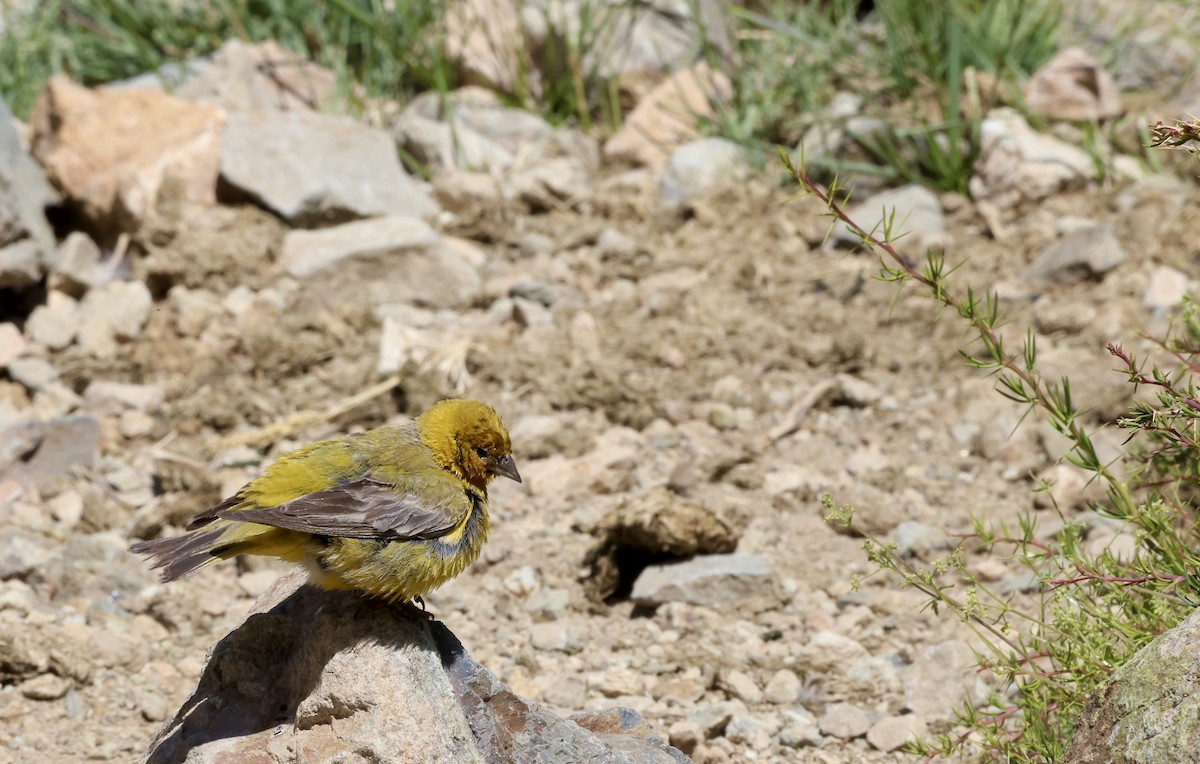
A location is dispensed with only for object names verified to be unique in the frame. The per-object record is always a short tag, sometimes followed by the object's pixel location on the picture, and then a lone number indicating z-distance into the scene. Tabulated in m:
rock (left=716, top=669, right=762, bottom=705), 4.77
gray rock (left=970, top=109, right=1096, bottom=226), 7.88
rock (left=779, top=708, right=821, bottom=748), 4.52
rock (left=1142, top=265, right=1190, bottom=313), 6.83
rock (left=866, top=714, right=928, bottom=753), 4.41
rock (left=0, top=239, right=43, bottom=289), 7.05
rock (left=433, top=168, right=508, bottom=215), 8.30
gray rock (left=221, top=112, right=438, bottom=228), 7.82
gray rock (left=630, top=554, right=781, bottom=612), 5.23
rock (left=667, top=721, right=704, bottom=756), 4.45
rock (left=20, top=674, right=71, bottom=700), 4.71
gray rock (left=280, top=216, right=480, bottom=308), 7.48
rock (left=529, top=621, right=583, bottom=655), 5.07
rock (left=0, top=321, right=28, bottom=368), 6.94
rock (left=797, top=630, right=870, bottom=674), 4.89
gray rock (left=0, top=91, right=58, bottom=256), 7.06
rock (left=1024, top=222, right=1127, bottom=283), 7.17
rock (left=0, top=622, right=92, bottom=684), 4.75
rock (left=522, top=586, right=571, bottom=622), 5.27
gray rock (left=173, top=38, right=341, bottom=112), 8.91
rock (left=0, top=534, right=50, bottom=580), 5.39
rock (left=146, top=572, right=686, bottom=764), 3.38
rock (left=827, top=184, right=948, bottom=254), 7.75
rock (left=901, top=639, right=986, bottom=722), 4.60
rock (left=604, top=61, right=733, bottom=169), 8.84
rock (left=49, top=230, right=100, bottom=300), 7.43
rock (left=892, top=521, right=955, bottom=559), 5.48
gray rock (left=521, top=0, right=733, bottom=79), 9.28
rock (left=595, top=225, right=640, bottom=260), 7.89
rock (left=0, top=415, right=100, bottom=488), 6.20
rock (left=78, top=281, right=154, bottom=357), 7.11
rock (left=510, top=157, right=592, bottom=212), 8.39
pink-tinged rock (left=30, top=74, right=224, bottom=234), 7.73
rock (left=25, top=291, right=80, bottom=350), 7.11
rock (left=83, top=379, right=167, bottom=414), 6.72
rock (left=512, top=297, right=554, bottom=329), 7.30
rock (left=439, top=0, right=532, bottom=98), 9.34
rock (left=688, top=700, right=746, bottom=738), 4.55
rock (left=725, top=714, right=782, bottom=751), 4.54
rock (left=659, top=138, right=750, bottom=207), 8.44
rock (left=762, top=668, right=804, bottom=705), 4.75
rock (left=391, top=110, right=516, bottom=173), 8.73
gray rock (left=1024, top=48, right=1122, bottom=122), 8.24
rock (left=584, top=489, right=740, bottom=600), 5.24
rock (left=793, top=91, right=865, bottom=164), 8.42
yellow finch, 3.64
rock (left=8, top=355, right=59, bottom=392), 6.81
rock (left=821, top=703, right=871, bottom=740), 4.52
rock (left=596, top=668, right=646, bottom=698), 4.80
